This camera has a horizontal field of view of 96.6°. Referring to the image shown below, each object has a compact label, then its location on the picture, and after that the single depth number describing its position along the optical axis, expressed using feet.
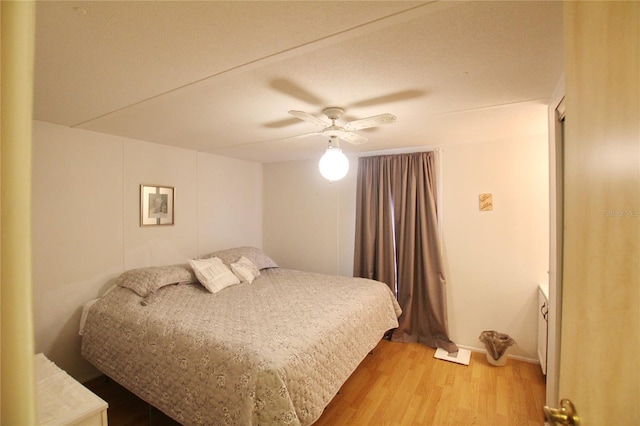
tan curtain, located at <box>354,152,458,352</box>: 10.39
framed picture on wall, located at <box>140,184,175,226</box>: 9.70
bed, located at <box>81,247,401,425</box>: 4.90
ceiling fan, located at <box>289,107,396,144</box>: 5.76
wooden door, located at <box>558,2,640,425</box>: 1.60
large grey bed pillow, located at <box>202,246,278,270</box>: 11.01
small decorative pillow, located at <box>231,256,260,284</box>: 10.23
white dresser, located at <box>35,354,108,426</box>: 3.98
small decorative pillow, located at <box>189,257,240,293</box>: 9.04
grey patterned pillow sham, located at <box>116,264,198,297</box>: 8.06
